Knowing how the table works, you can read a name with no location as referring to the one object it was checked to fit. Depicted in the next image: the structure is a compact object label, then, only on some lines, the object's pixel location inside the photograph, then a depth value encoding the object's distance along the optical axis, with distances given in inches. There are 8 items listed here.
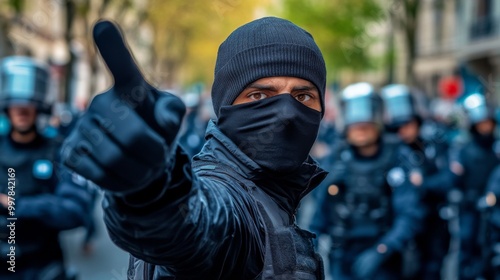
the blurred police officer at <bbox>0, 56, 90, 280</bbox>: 179.6
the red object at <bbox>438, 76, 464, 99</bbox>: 924.6
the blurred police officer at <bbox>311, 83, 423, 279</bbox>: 244.7
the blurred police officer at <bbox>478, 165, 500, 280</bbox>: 278.0
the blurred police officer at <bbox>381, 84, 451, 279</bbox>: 290.2
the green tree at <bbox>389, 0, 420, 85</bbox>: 792.3
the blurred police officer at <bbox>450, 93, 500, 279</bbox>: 352.8
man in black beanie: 48.1
